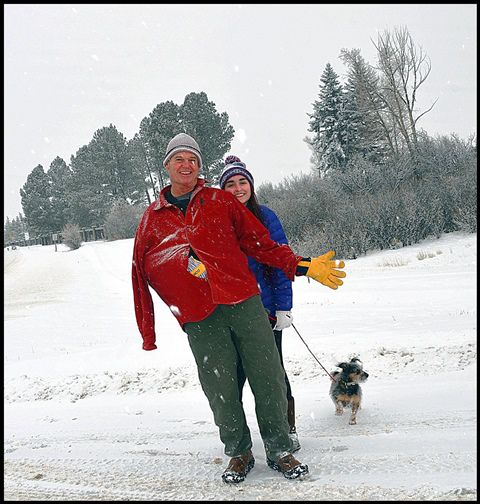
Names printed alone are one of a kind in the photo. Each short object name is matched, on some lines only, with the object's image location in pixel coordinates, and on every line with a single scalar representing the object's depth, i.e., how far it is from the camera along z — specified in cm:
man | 299
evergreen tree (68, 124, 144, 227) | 5253
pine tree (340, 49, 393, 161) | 2969
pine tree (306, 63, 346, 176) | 3102
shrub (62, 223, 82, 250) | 4386
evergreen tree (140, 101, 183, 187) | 3931
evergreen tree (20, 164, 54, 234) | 6084
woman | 336
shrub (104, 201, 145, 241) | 4272
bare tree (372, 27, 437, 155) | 2719
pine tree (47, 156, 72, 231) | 6122
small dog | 372
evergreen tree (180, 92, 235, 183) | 3806
